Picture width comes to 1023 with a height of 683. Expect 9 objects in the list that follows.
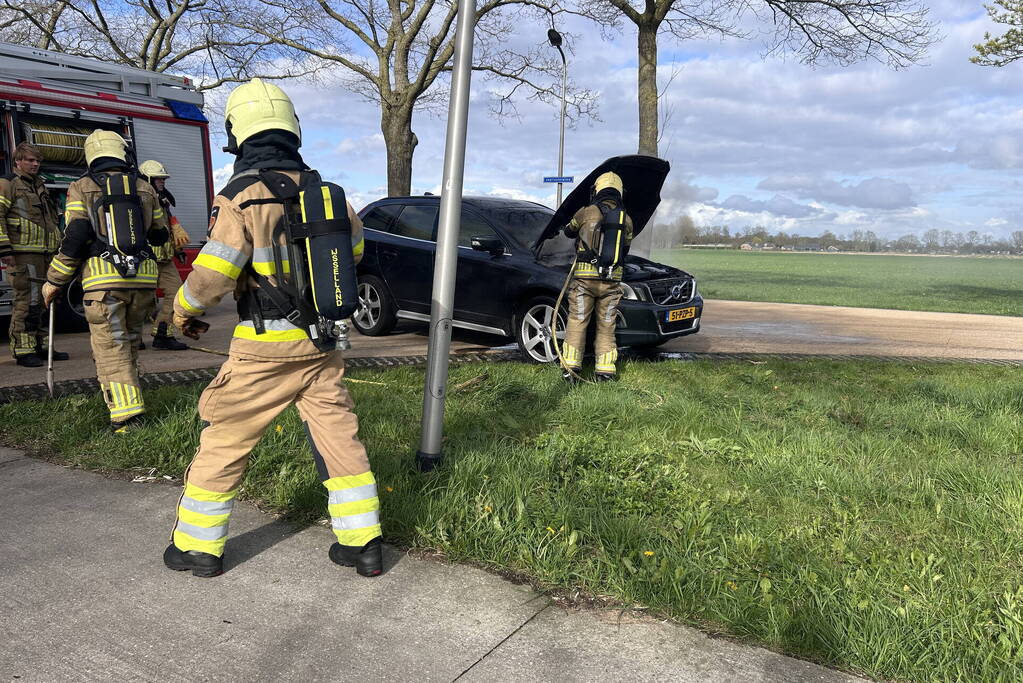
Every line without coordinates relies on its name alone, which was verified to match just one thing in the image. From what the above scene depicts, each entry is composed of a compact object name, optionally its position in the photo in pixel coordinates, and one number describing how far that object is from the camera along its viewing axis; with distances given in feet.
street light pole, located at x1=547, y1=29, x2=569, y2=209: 62.75
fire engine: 28.07
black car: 24.98
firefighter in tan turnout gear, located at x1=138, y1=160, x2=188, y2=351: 25.03
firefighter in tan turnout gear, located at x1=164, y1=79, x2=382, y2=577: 9.71
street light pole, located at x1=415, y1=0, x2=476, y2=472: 13.20
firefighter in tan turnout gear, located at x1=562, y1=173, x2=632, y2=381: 22.02
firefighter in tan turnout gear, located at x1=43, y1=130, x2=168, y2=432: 16.26
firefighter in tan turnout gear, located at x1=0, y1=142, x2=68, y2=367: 22.17
